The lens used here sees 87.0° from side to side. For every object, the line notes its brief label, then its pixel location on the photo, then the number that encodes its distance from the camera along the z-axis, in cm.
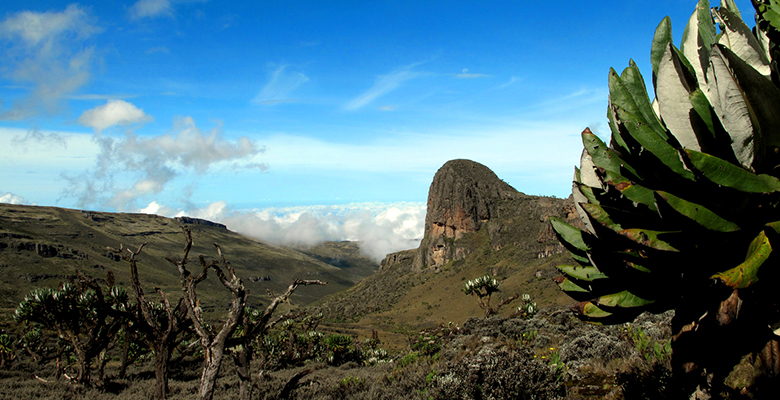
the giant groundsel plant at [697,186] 220
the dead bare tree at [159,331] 891
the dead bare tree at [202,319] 719
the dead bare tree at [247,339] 808
